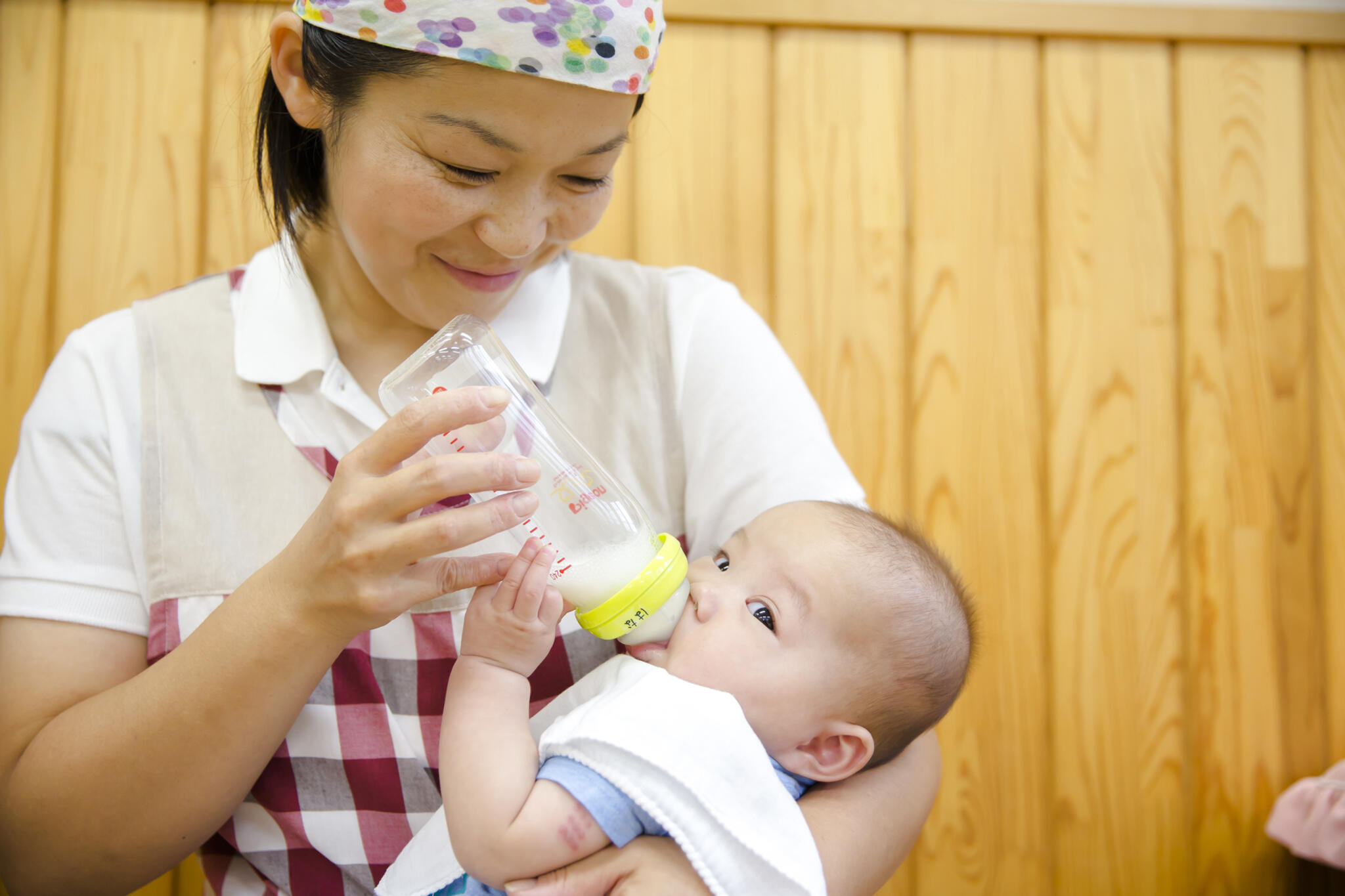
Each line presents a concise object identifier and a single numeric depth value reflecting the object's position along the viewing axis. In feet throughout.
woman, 2.72
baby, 2.65
